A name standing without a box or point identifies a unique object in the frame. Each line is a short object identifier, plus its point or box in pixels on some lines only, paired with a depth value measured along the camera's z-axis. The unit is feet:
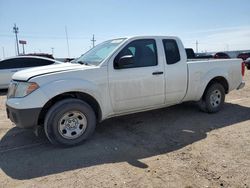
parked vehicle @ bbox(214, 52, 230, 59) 91.41
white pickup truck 13.12
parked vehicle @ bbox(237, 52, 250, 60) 98.77
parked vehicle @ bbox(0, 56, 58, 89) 34.09
